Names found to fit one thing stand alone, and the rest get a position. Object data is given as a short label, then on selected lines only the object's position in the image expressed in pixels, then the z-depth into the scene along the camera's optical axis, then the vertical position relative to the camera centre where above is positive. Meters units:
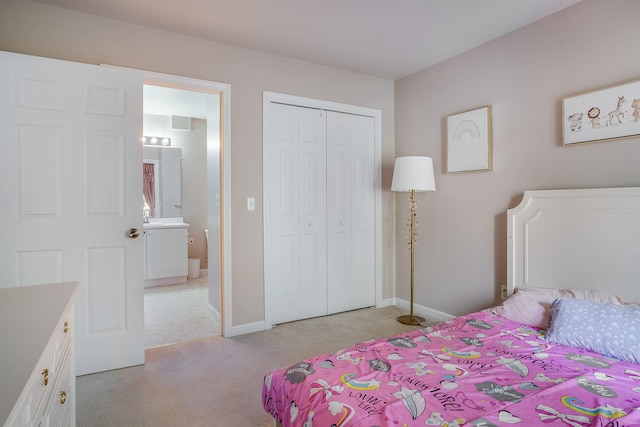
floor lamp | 3.04 +0.33
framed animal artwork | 2.03 +0.61
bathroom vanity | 4.75 -0.60
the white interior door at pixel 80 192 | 2.10 +0.14
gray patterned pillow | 1.61 -0.60
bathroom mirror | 5.36 +0.48
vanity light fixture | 5.29 +1.14
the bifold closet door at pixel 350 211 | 3.53 +0.00
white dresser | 0.68 -0.34
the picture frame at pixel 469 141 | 2.86 +0.62
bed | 1.17 -0.68
